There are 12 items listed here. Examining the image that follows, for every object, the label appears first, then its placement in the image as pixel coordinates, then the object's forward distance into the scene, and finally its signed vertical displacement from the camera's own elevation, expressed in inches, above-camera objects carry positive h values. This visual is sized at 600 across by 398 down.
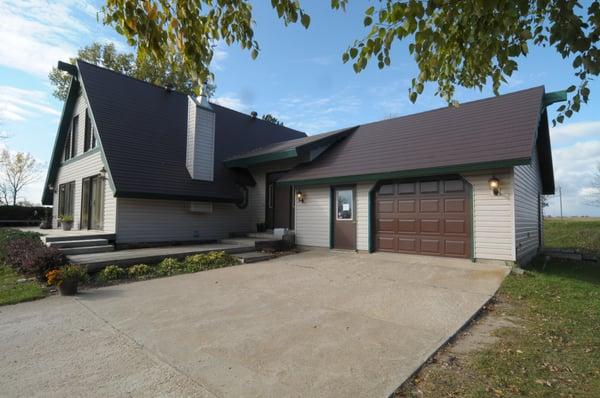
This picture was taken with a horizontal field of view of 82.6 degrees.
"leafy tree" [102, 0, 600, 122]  103.4 +65.2
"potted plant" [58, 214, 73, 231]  527.0 -17.5
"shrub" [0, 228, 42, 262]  398.4 -34.5
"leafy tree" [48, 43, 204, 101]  1023.0 +440.6
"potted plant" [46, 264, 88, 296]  246.0 -49.8
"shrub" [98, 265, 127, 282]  296.2 -55.1
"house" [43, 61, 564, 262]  342.3 +47.2
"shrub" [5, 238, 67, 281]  289.9 -43.3
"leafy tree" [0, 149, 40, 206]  1365.7 +151.4
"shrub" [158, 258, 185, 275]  329.1 -54.5
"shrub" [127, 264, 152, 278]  311.4 -54.9
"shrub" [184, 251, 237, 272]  350.6 -52.4
